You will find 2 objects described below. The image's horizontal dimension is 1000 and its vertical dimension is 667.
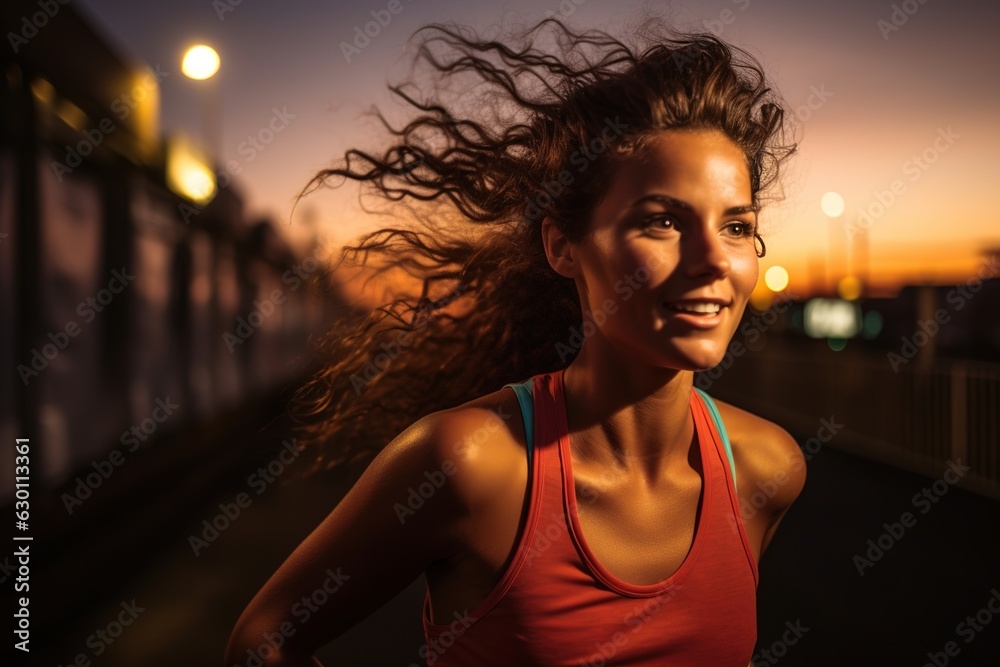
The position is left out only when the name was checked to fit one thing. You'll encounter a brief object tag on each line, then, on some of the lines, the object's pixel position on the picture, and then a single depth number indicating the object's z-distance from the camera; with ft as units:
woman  5.45
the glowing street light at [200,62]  31.30
